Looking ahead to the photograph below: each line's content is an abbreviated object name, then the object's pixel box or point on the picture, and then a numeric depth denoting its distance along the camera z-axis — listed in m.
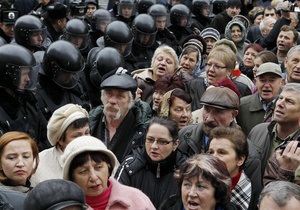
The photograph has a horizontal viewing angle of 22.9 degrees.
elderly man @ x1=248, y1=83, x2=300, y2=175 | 5.16
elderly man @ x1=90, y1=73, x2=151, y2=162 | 5.63
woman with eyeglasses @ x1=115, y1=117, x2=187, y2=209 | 4.58
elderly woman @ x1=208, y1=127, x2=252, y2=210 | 4.38
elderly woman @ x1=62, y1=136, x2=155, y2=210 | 4.01
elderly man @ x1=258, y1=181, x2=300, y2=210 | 3.55
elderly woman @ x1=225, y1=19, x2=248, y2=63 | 9.95
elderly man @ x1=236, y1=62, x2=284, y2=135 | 6.17
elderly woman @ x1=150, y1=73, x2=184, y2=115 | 6.16
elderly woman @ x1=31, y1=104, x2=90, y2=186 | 5.02
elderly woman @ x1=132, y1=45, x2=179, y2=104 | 7.20
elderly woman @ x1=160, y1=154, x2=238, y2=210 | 3.92
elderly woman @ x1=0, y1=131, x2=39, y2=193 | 4.50
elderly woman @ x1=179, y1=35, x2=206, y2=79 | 7.81
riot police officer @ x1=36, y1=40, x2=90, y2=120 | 6.99
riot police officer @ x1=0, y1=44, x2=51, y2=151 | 6.21
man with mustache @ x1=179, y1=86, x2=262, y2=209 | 5.02
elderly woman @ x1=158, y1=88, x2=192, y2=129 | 5.68
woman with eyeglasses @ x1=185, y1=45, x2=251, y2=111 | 6.65
